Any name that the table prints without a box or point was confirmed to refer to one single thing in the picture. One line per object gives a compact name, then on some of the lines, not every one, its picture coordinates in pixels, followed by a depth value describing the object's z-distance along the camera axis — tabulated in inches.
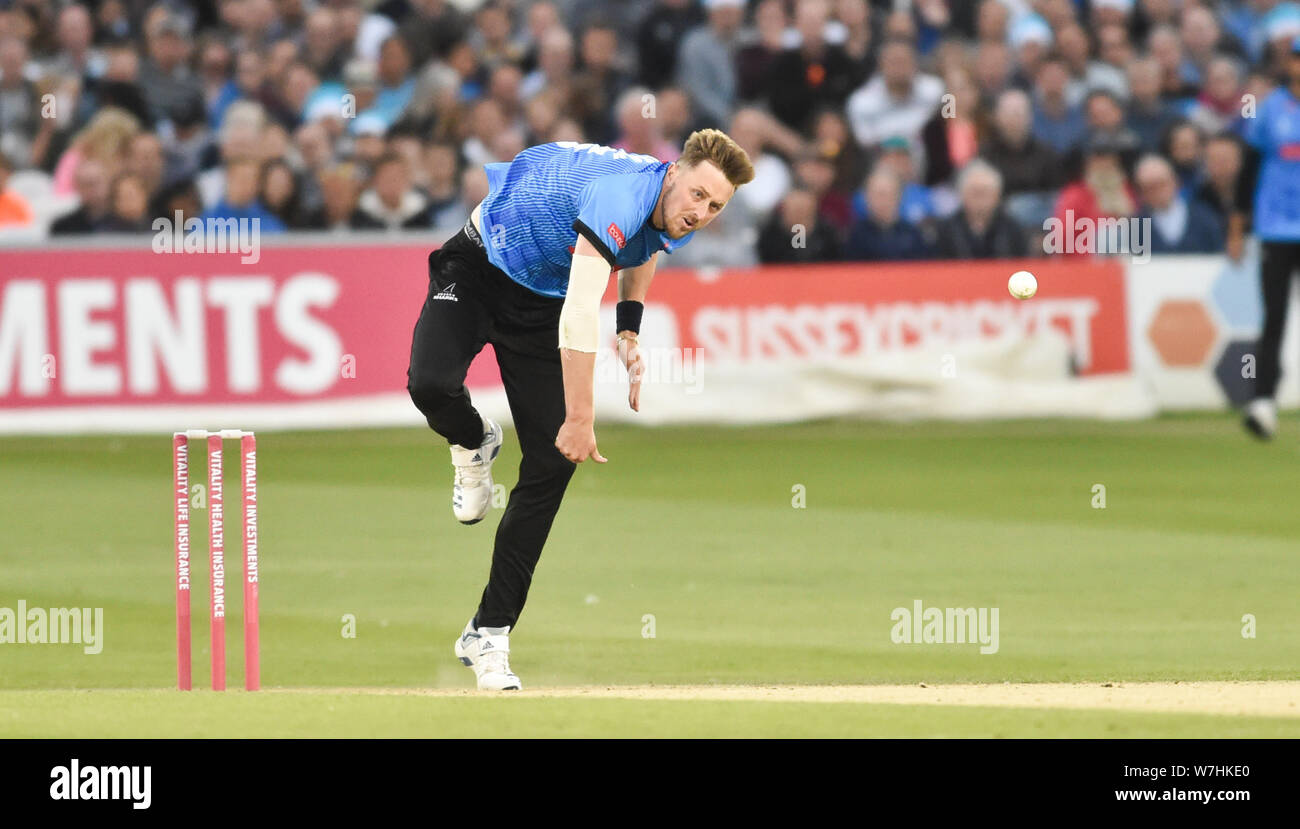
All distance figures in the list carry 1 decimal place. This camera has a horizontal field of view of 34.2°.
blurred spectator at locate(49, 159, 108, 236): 671.8
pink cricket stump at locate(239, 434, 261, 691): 318.7
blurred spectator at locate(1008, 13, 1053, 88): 821.2
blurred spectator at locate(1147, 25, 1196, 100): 839.7
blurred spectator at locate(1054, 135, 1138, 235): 752.3
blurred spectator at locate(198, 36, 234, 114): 788.6
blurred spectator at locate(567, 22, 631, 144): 779.4
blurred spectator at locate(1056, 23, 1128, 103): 834.8
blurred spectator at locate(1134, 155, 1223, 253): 737.0
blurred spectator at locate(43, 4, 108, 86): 785.6
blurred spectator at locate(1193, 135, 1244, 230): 762.8
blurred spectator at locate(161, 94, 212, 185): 757.3
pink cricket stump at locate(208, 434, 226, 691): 316.5
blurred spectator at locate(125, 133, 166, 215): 710.5
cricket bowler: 303.1
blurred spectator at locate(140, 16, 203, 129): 780.6
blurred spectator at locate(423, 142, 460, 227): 729.0
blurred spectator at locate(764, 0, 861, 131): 795.4
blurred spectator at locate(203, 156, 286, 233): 693.3
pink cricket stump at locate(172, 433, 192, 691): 316.8
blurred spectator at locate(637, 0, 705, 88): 812.0
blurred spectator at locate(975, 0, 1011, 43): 826.7
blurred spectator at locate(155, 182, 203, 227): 690.2
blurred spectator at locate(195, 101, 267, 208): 738.2
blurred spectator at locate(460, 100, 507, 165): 757.3
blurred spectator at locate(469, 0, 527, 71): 811.4
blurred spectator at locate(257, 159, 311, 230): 695.7
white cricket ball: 457.1
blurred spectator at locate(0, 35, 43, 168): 760.3
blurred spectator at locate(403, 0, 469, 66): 807.7
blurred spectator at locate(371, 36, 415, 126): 791.7
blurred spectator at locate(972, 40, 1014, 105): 812.0
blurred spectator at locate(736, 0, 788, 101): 805.2
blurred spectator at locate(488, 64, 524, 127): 772.6
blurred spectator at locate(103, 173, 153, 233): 677.3
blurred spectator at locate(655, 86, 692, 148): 757.3
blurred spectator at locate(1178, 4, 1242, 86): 854.5
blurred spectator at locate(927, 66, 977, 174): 783.7
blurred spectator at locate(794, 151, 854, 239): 751.7
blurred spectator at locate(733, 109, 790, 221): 761.6
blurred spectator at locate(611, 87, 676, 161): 746.2
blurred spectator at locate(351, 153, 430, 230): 701.9
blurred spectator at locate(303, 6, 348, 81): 799.7
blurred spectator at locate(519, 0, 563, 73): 813.2
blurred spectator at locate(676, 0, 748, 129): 797.9
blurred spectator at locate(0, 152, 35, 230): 703.7
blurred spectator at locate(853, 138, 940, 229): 753.0
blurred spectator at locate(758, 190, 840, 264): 705.6
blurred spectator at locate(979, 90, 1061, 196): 780.0
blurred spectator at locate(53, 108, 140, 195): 726.5
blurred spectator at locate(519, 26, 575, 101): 791.1
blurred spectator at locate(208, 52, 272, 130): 784.9
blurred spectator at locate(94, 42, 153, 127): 765.9
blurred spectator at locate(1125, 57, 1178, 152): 813.9
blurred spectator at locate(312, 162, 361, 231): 697.6
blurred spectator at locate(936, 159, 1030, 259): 721.0
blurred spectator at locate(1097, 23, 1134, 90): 845.8
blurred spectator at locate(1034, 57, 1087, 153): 807.7
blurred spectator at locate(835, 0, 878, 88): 805.2
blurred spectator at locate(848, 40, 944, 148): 790.5
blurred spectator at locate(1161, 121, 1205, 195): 796.6
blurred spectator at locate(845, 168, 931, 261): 715.4
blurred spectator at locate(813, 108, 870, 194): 768.3
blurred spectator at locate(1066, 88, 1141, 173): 786.8
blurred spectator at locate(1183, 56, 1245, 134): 830.5
